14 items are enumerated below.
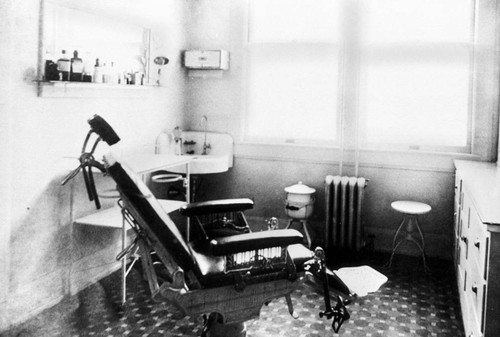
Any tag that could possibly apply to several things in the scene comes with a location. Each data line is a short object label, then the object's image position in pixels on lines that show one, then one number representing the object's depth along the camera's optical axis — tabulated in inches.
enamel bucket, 172.4
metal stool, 153.0
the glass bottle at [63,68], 119.0
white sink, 194.2
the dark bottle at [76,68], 122.4
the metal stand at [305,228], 176.1
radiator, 170.2
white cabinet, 79.2
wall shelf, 118.1
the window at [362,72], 170.9
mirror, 119.7
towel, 142.4
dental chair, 81.8
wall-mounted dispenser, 188.1
